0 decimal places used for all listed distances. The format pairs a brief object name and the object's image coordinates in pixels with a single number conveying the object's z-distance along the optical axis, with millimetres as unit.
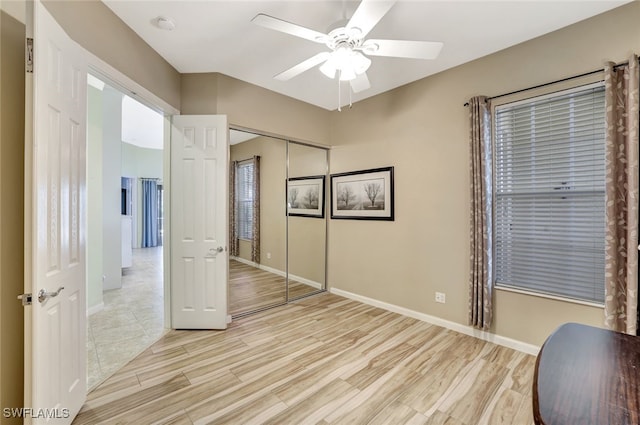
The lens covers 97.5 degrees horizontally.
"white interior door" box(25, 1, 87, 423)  1373
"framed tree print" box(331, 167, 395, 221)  3703
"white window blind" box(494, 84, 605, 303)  2291
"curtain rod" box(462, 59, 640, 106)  2109
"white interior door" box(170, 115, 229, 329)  3064
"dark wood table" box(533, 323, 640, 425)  730
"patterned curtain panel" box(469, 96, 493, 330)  2734
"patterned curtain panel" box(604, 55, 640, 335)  2061
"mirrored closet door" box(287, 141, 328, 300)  4141
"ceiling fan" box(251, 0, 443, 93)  1641
